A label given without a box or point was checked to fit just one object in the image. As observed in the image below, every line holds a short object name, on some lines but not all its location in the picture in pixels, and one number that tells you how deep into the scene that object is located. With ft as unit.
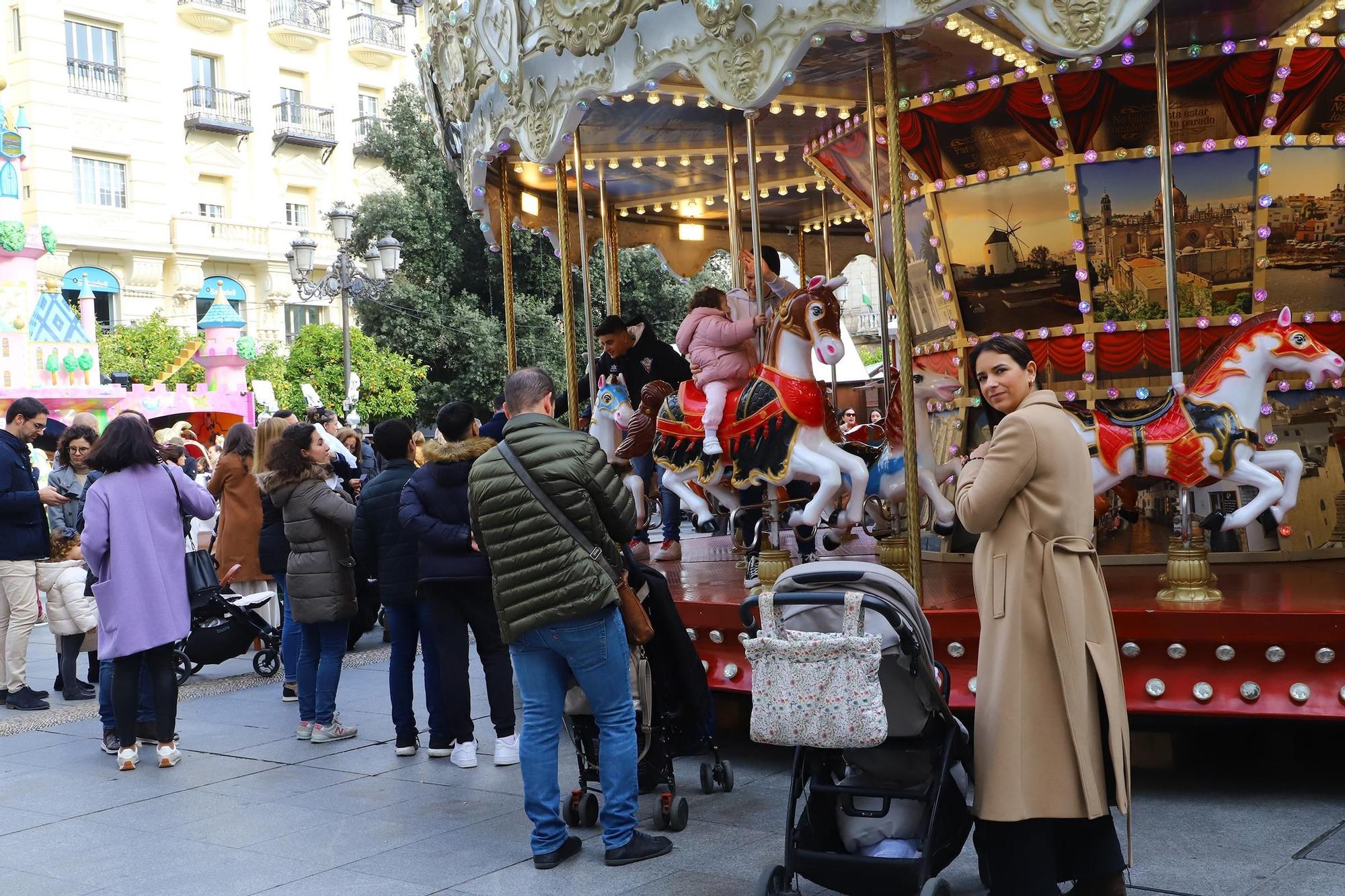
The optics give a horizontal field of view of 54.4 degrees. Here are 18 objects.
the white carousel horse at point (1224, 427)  22.79
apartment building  133.90
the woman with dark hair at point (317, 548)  24.61
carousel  21.39
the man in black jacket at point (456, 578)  21.91
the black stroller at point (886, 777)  13.67
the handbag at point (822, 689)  13.29
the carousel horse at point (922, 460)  27.09
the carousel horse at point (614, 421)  32.58
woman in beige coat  13.10
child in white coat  30.53
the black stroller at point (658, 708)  18.76
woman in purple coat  23.02
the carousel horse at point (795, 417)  25.70
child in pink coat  27.12
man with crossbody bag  16.63
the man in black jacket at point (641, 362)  32.53
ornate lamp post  62.64
